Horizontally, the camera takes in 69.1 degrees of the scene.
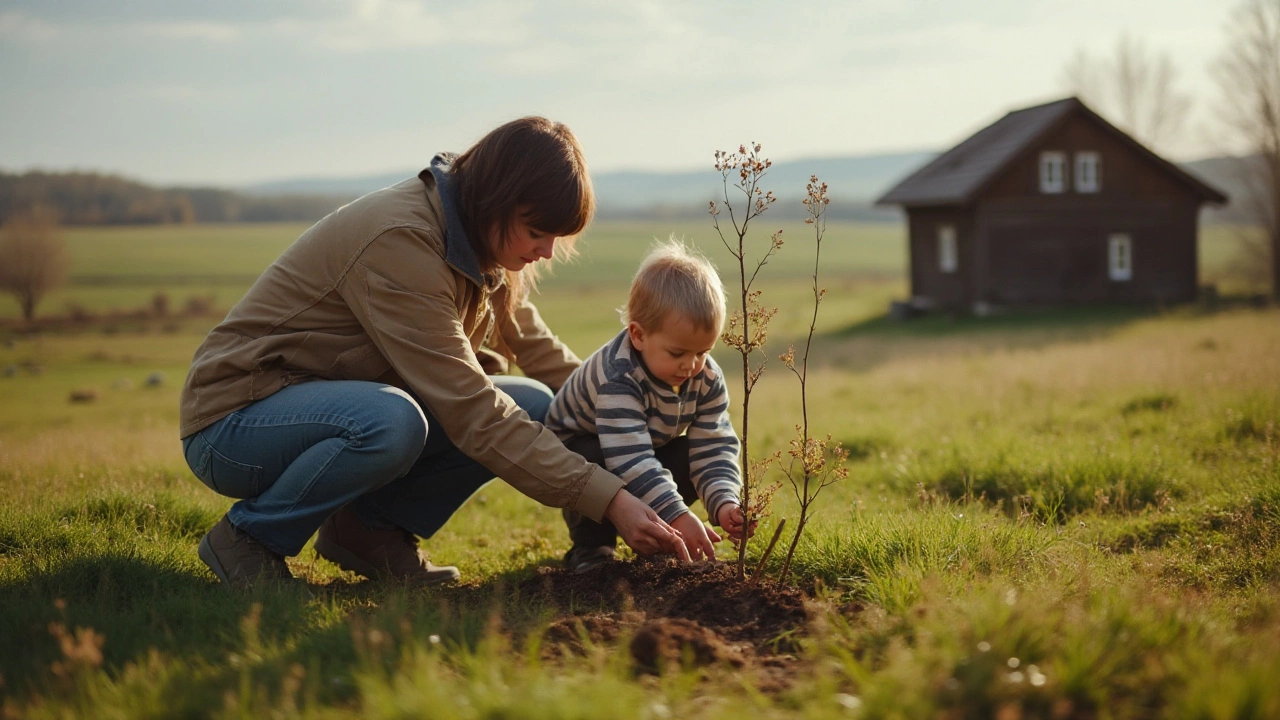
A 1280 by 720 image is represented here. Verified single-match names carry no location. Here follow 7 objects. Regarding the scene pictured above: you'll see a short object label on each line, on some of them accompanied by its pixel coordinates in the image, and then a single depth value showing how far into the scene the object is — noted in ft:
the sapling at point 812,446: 10.48
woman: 11.40
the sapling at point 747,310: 10.39
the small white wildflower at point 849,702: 6.71
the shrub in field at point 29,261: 67.00
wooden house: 89.40
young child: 11.79
